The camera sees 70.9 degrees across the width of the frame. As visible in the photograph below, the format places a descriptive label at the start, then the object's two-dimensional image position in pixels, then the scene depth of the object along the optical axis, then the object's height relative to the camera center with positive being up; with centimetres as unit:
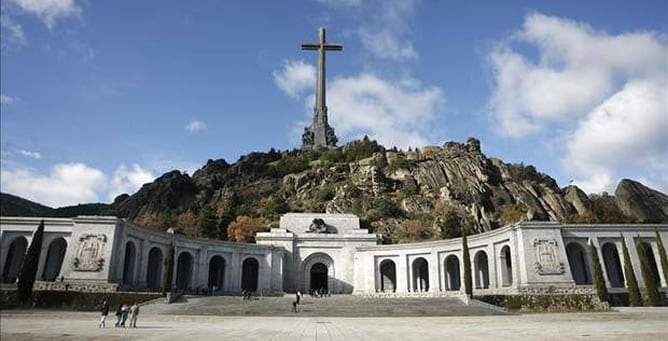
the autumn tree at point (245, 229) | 6456 +912
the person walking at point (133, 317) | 1986 -85
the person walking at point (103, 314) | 1910 -71
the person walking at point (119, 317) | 1967 -84
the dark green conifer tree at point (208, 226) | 6050 +879
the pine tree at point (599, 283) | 3150 +69
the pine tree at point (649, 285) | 3123 +54
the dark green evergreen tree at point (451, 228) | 5678 +799
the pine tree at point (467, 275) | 3606 +143
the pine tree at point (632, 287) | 3164 +42
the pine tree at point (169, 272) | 3543 +180
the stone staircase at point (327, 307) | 3150 -82
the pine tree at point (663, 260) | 3253 +221
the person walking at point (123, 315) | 1955 -76
